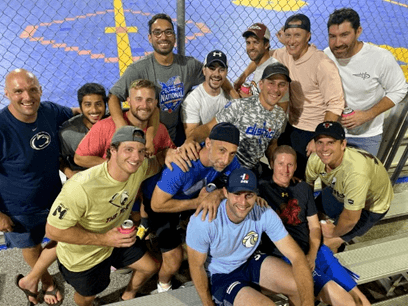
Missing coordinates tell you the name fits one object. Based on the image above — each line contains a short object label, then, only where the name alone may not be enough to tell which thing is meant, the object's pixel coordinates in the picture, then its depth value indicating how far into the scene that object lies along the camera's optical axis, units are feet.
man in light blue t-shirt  8.21
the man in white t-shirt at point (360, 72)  10.71
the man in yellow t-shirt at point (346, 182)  9.71
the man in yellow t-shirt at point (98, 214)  7.86
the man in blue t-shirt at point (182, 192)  8.73
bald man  8.75
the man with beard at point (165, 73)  10.88
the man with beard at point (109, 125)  9.46
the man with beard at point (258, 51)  11.27
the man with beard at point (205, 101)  10.89
